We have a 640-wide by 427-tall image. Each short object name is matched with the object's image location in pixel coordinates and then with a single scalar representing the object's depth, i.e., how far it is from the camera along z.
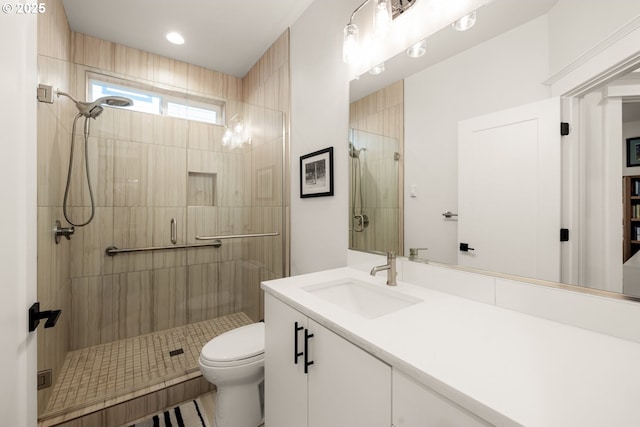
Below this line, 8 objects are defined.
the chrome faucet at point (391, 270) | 1.20
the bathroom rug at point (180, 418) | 1.52
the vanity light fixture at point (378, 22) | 1.27
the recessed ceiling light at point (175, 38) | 2.21
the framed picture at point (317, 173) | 1.71
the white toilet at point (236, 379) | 1.36
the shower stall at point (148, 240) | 1.69
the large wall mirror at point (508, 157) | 0.74
